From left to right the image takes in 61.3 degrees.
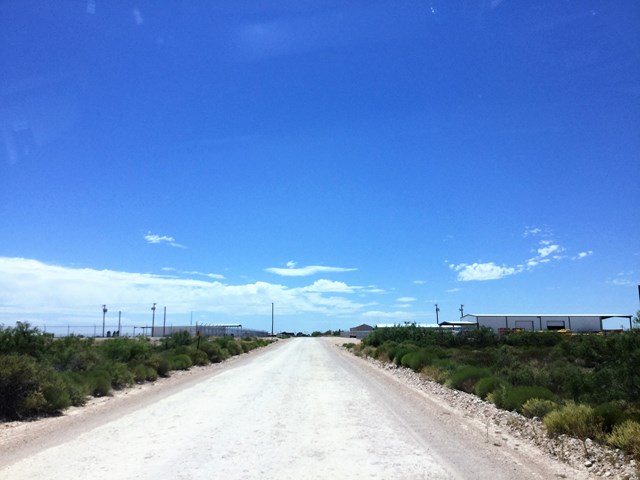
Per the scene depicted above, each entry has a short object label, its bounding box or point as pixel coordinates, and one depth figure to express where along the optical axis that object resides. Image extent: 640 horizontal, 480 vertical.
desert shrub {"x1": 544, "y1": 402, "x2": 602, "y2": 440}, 10.99
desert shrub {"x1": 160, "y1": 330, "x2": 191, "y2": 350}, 46.53
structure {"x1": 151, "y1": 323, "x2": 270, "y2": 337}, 119.62
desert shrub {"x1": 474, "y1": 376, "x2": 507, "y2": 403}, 18.39
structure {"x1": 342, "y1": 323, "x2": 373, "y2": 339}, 177.11
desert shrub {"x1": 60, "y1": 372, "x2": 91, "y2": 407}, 17.09
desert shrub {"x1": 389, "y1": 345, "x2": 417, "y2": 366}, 38.19
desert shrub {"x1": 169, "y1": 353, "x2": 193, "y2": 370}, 33.58
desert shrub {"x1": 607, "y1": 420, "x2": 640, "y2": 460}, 9.37
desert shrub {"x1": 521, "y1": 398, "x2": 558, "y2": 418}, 13.44
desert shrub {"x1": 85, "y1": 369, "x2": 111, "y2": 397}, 19.72
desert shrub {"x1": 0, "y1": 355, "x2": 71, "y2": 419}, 14.57
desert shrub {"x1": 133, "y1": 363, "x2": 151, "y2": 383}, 25.49
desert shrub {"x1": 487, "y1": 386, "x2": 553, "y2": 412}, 14.99
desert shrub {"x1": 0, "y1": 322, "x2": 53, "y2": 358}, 22.16
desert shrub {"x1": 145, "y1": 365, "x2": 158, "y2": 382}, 26.41
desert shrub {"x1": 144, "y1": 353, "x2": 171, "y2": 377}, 28.69
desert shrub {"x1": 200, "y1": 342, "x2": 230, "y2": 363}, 43.90
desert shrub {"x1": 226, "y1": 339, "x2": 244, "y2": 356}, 55.57
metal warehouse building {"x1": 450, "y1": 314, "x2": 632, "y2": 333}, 109.62
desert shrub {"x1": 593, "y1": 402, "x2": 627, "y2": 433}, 11.03
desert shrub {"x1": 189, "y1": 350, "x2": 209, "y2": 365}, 38.80
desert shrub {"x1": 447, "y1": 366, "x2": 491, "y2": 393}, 21.25
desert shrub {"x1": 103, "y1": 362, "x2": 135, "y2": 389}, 22.59
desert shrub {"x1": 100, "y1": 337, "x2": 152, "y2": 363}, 29.96
